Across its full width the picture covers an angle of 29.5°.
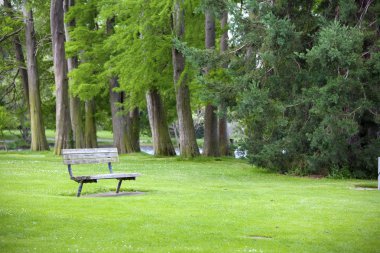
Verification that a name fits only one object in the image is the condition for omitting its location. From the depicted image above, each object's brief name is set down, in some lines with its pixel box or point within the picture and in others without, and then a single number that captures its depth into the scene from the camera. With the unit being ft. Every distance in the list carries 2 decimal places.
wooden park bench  47.96
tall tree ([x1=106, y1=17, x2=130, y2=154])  116.57
